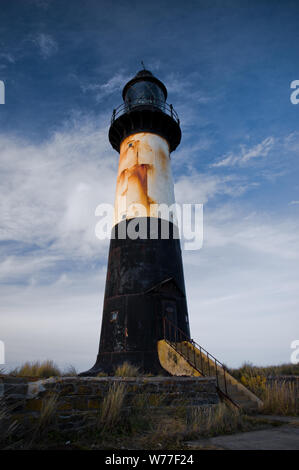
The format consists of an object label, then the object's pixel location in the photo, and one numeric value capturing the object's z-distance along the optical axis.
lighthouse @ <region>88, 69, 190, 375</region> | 11.20
